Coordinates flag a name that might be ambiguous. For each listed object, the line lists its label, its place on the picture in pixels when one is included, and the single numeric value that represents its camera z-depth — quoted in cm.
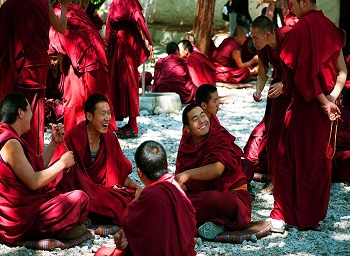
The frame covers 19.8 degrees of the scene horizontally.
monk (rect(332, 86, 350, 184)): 915
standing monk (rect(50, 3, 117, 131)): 957
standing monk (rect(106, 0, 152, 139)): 1165
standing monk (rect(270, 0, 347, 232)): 707
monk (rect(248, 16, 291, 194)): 765
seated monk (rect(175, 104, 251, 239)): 708
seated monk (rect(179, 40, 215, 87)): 1476
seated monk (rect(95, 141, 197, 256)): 514
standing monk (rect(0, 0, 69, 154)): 812
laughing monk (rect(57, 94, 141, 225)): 730
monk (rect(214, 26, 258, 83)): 1665
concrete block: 1331
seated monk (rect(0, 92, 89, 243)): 640
